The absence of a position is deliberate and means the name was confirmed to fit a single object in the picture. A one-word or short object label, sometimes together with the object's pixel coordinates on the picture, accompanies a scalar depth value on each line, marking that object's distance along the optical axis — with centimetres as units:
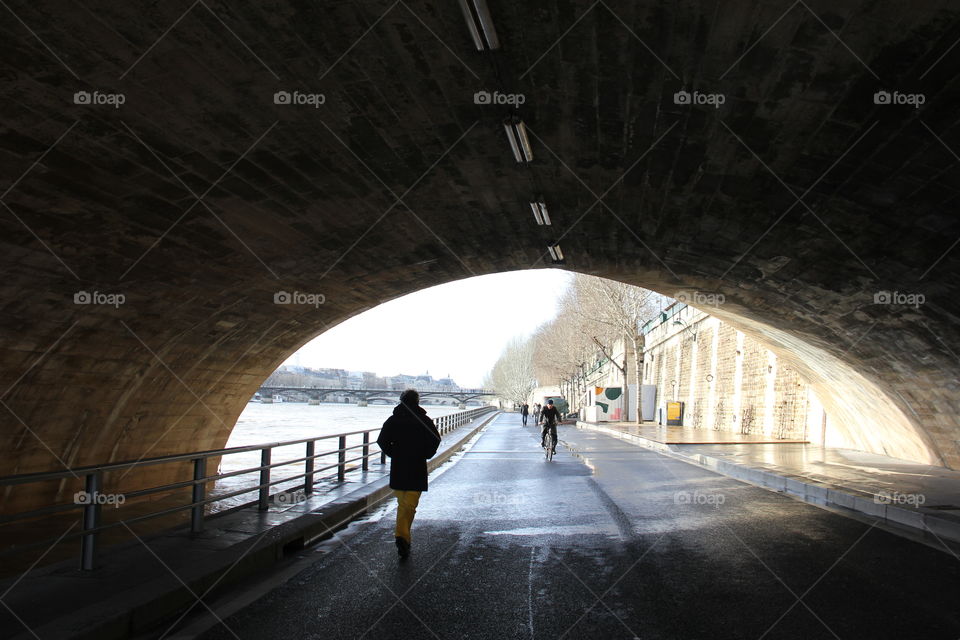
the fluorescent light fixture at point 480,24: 533
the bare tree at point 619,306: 4381
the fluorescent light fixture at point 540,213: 1055
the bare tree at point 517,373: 12850
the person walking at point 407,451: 696
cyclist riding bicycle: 1888
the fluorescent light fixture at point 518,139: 740
